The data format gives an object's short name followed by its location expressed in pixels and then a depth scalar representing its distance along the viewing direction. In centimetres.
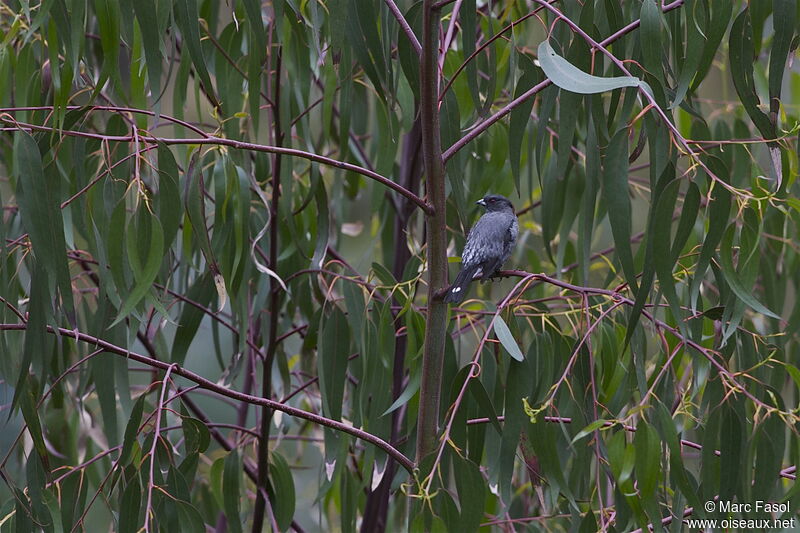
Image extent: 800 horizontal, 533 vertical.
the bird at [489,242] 2359
